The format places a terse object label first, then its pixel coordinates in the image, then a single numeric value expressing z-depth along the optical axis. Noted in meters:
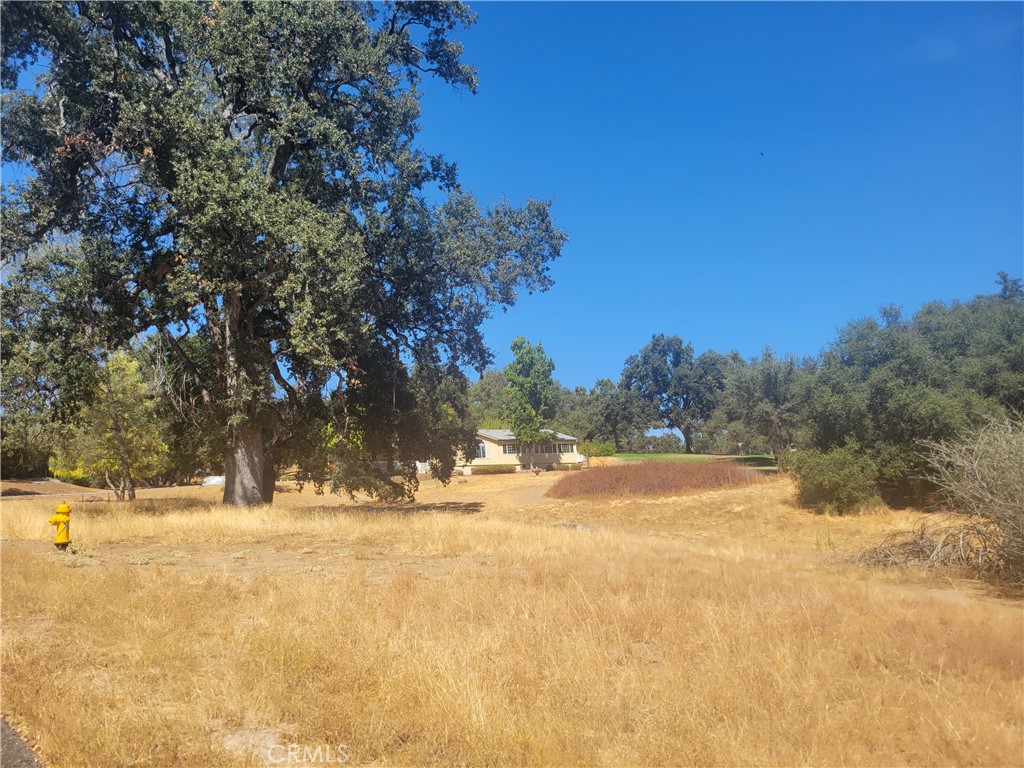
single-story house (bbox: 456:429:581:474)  78.56
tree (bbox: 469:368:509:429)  117.35
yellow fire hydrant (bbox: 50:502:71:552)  13.14
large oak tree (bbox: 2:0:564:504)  17.83
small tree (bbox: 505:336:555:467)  76.38
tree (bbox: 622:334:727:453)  104.12
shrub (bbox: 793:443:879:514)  28.77
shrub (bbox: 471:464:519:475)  73.50
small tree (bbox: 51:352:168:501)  32.35
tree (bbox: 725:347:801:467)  54.05
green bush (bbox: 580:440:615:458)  81.25
